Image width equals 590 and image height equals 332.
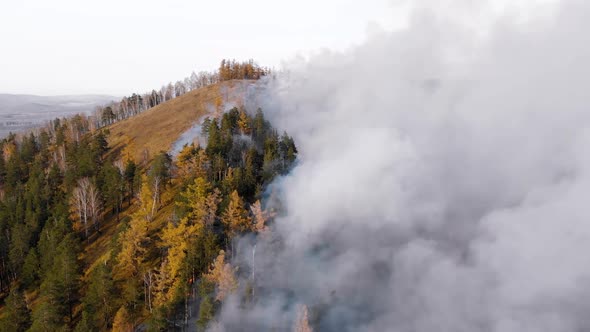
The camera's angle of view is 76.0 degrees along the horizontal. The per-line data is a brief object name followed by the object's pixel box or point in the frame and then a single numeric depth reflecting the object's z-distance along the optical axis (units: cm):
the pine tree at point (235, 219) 5844
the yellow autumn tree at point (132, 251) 5688
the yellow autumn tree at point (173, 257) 5116
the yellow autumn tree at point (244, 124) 9731
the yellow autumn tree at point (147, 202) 7076
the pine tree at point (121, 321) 4797
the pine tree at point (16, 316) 5310
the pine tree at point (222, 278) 4791
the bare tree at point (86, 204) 7844
